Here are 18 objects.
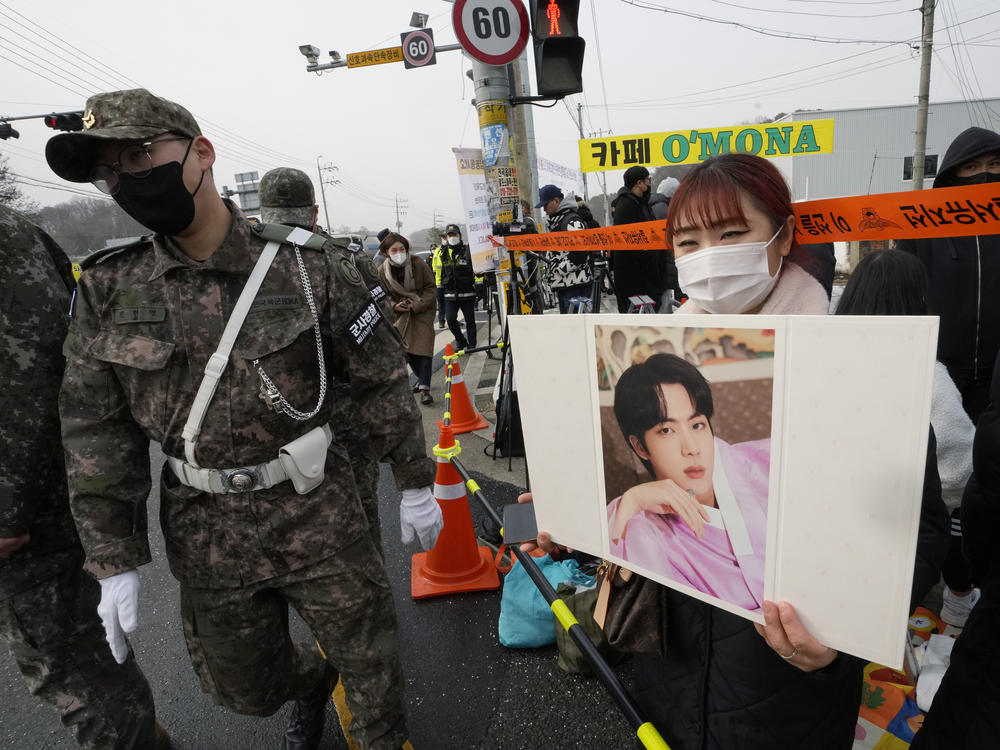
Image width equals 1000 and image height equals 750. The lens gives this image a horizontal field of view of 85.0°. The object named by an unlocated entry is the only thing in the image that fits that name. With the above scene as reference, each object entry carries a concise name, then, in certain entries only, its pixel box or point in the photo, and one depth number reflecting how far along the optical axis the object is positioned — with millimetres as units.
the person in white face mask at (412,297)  6352
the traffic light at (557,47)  3936
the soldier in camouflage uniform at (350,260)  2072
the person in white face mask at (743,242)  1062
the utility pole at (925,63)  15344
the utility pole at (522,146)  7898
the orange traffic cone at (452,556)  3045
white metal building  29234
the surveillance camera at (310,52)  11570
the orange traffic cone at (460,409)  5367
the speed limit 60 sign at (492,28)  3939
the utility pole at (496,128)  4441
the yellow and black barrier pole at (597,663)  1269
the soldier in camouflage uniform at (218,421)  1600
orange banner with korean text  1133
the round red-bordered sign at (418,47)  9320
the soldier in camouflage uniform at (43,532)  1756
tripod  4168
